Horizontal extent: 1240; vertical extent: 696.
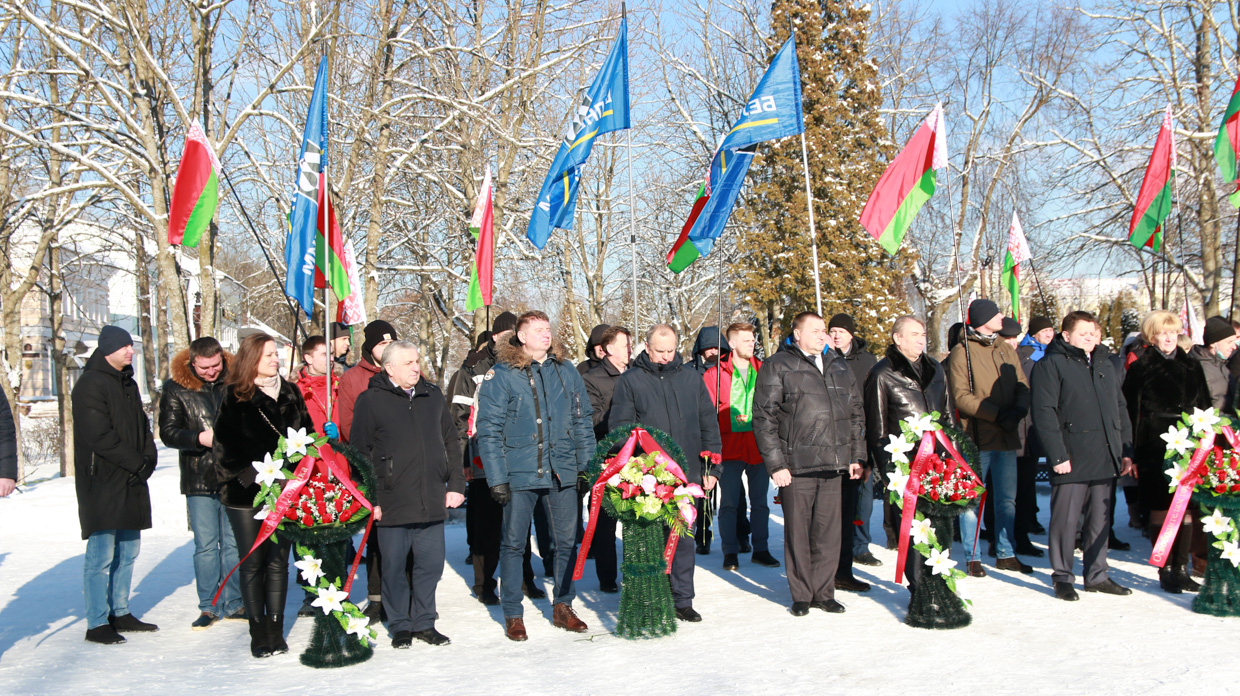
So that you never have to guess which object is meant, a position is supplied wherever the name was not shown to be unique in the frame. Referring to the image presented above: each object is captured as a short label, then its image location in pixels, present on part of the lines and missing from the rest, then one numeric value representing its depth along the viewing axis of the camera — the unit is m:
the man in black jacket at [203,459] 6.64
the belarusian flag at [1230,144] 11.06
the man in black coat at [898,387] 6.81
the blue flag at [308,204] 7.06
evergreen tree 26.30
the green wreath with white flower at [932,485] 6.11
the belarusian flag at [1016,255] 14.73
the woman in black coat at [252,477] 5.86
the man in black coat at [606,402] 7.67
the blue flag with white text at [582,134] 9.47
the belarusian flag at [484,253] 10.06
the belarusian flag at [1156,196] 11.62
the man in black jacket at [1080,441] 6.91
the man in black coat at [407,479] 5.97
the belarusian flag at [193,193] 8.21
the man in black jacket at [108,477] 6.26
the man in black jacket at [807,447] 6.65
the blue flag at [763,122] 9.41
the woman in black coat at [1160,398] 7.31
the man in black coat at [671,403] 6.81
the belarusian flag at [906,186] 9.48
